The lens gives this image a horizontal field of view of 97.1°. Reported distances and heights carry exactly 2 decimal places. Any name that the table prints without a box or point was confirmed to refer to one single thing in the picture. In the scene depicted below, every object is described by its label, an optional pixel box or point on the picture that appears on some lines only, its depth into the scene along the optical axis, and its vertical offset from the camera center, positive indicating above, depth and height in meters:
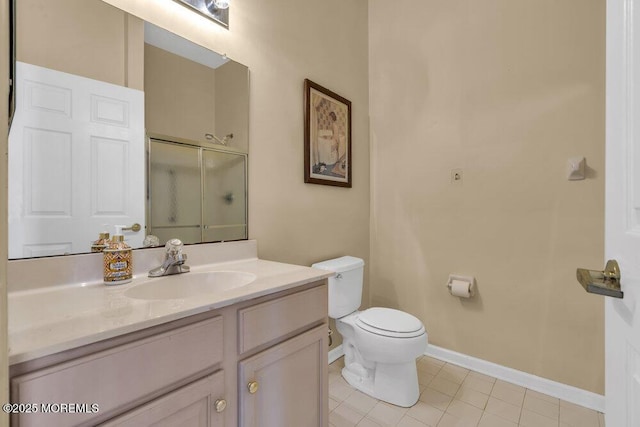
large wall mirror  0.87 +0.29
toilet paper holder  1.85 -0.46
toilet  1.48 -0.70
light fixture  1.24 +0.92
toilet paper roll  1.83 -0.50
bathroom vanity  0.52 -0.34
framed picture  1.77 +0.51
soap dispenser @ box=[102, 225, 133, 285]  0.92 -0.17
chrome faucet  1.07 -0.18
